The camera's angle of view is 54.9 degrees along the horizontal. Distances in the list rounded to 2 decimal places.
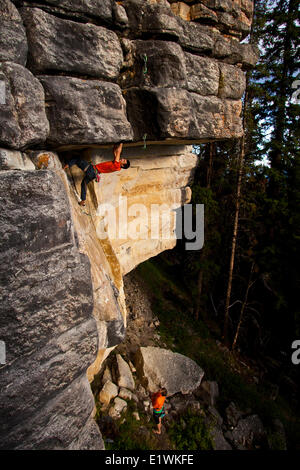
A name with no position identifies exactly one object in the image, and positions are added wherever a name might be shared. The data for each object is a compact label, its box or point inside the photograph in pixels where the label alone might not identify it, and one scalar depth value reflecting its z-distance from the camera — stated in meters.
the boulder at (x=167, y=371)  7.61
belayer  6.56
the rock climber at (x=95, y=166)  4.40
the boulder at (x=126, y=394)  6.67
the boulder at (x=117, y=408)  6.13
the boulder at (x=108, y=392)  6.33
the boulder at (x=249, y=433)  7.43
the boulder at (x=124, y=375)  6.96
